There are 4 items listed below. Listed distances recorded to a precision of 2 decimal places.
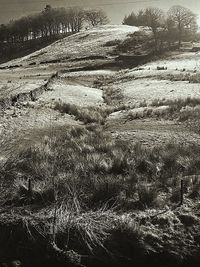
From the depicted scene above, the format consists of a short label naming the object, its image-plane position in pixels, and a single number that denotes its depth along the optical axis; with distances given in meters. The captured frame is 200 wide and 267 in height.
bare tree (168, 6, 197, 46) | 88.31
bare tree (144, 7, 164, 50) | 83.03
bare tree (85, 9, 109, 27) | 147.07
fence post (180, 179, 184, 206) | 11.88
